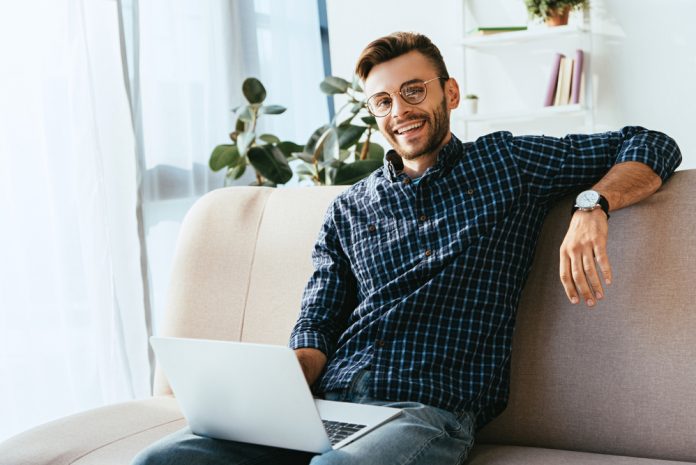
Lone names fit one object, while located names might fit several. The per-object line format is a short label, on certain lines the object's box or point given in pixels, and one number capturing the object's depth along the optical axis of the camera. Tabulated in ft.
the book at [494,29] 13.70
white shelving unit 13.55
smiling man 4.60
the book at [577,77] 13.43
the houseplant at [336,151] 8.86
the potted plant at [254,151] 9.18
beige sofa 4.59
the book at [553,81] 13.56
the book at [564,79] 13.53
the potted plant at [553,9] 13.23
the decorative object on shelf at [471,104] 14.11
